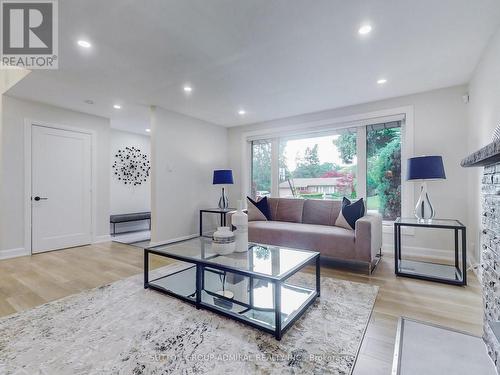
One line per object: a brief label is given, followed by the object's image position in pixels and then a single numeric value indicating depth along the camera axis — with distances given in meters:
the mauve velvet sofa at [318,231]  2.89
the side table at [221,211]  4.62
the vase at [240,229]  2.34
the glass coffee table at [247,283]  1.79
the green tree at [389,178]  3.87
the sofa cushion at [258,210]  4.14
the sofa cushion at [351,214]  3.24
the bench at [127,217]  5.13
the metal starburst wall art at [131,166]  5.73
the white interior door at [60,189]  3.90
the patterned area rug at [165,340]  1.39
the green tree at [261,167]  5.22
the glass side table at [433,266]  2.56
